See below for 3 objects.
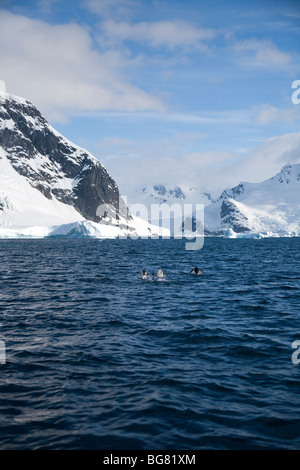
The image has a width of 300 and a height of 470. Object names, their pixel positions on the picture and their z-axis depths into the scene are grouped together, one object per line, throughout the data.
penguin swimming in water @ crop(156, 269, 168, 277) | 38.94
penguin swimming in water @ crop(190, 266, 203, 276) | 41.41
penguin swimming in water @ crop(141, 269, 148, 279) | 38.87
